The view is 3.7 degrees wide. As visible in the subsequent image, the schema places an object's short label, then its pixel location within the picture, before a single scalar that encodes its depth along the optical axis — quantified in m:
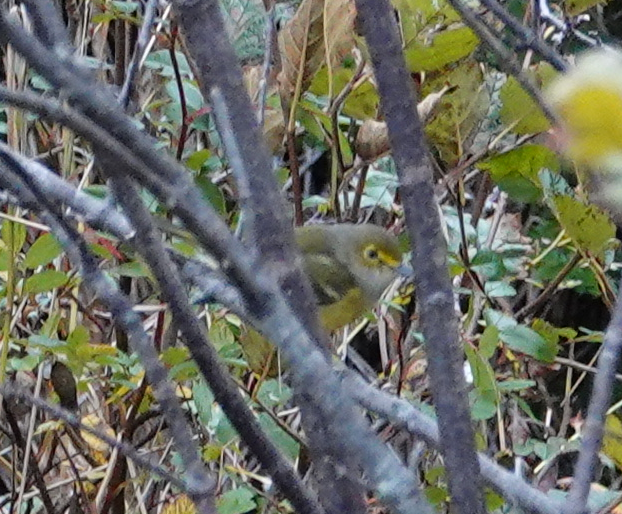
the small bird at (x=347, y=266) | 3.84
